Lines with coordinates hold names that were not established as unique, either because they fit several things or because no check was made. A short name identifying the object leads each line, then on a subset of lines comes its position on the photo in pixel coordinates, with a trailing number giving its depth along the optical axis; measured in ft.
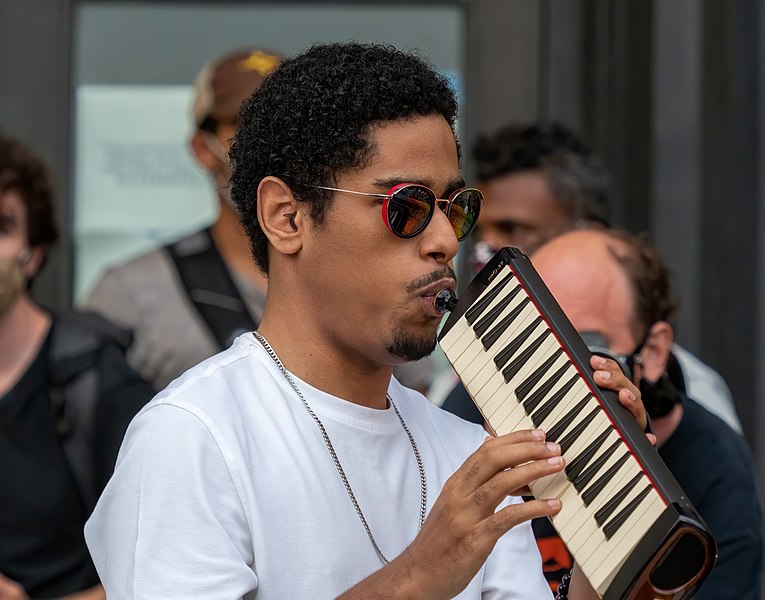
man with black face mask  17.60
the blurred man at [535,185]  25.72
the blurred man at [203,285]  22.22
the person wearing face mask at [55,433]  18.25
